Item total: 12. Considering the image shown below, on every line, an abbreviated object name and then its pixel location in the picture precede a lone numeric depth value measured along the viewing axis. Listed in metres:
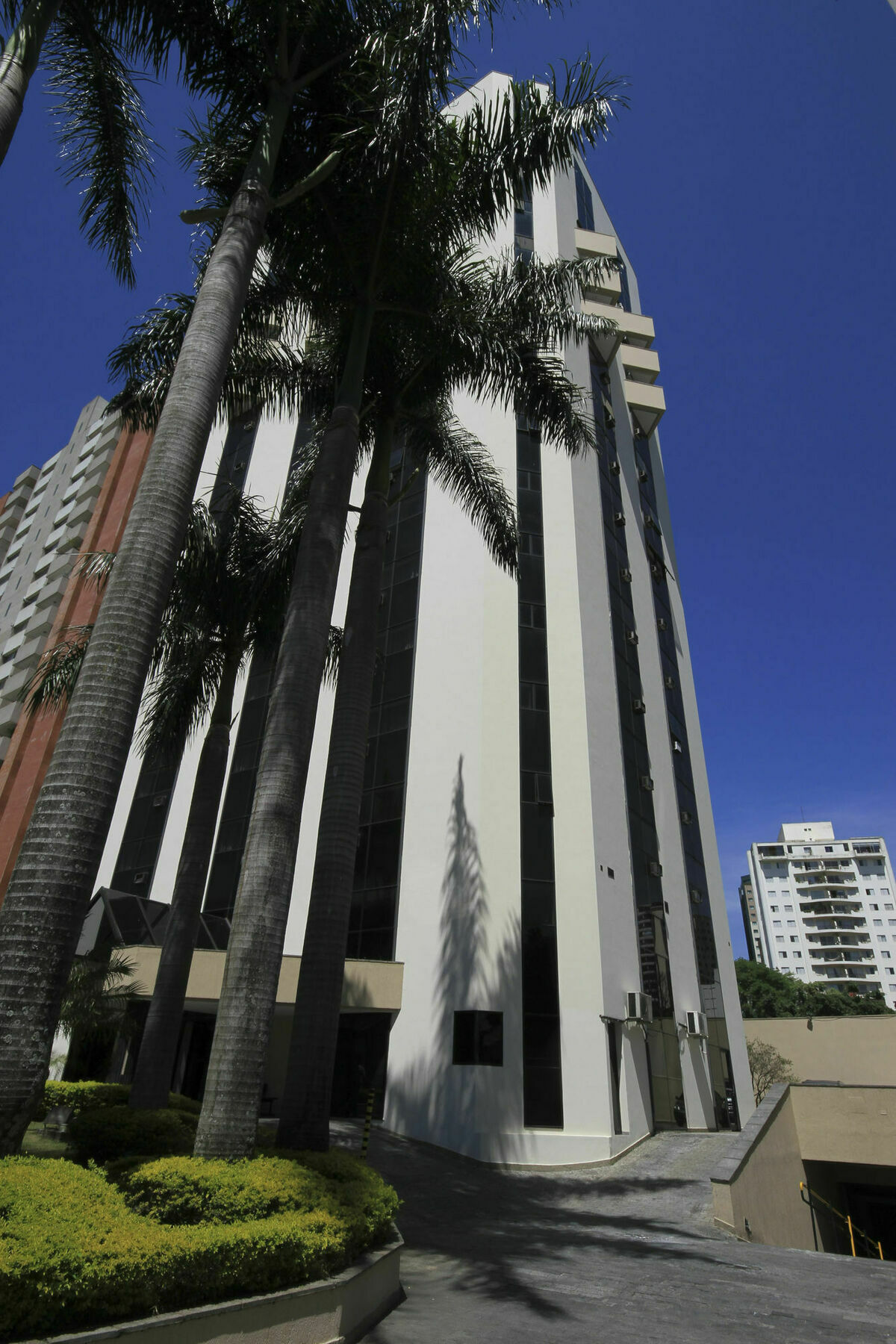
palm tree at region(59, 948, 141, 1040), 17.73
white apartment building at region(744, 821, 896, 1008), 125.38
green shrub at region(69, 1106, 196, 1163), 10.78
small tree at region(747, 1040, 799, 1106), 37.59
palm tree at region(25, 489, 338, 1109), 14.19
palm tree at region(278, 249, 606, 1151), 9.73
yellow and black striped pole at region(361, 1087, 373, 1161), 12.45
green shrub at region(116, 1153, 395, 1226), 6.18
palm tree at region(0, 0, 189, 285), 11.17
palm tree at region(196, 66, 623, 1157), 7.93
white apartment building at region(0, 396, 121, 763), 49.97
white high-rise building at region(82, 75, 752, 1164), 21.80
